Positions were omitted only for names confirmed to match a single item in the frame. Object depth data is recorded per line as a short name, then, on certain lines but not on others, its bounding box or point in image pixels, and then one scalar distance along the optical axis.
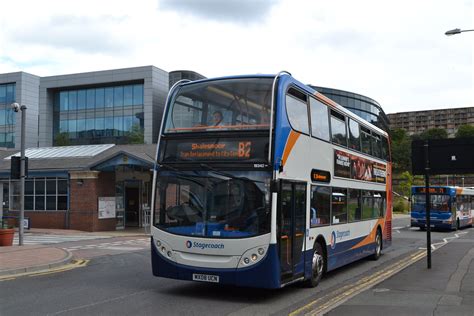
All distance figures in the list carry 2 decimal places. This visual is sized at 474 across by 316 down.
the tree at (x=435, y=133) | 116.62
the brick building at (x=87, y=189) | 28.61
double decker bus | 8.62
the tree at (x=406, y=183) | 74.00
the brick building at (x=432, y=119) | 164.50
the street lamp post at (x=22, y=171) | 18.50
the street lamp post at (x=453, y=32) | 16.28
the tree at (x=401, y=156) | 94.81
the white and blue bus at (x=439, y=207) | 31.80
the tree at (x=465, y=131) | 109.23
